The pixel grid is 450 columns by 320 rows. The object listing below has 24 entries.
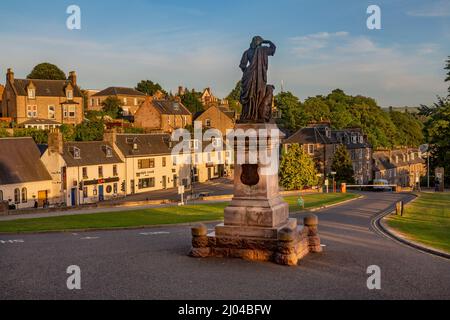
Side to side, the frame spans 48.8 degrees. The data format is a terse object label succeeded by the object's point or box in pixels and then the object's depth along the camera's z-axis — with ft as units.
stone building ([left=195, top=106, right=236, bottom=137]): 305.94
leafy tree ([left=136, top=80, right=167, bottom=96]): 454.77
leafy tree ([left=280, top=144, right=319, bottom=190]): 200.54
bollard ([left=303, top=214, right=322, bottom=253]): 54.44
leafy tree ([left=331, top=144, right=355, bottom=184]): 243.40
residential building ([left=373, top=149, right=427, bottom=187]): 315.78
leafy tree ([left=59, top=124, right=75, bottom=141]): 237.68
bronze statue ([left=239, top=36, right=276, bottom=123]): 53.88
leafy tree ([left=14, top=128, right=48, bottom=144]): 222.89
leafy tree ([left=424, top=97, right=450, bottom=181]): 133.69
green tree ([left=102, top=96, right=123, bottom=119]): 358.84
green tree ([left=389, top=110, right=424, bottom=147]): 464.57
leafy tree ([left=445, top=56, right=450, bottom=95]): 134.67
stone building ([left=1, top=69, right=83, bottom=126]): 271.90
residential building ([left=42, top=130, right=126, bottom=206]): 175.52
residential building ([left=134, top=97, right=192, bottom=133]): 285.43
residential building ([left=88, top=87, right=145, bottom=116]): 380.99
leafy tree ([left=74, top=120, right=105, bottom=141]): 237.45
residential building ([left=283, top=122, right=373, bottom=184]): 260.21
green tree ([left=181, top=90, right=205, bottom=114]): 379.55
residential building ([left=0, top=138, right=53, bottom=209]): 159.33
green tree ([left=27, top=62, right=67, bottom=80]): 348.18
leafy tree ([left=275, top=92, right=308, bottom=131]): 322.14
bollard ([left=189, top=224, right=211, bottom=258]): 50.96
